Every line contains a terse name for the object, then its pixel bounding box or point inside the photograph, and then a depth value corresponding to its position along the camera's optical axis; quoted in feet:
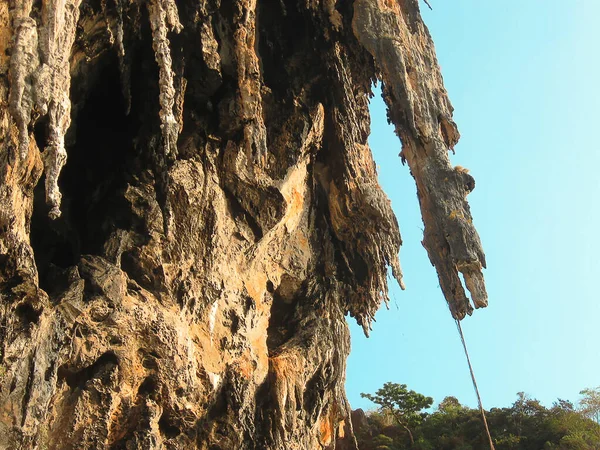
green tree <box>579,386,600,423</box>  88.22
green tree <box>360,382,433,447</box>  90.89
